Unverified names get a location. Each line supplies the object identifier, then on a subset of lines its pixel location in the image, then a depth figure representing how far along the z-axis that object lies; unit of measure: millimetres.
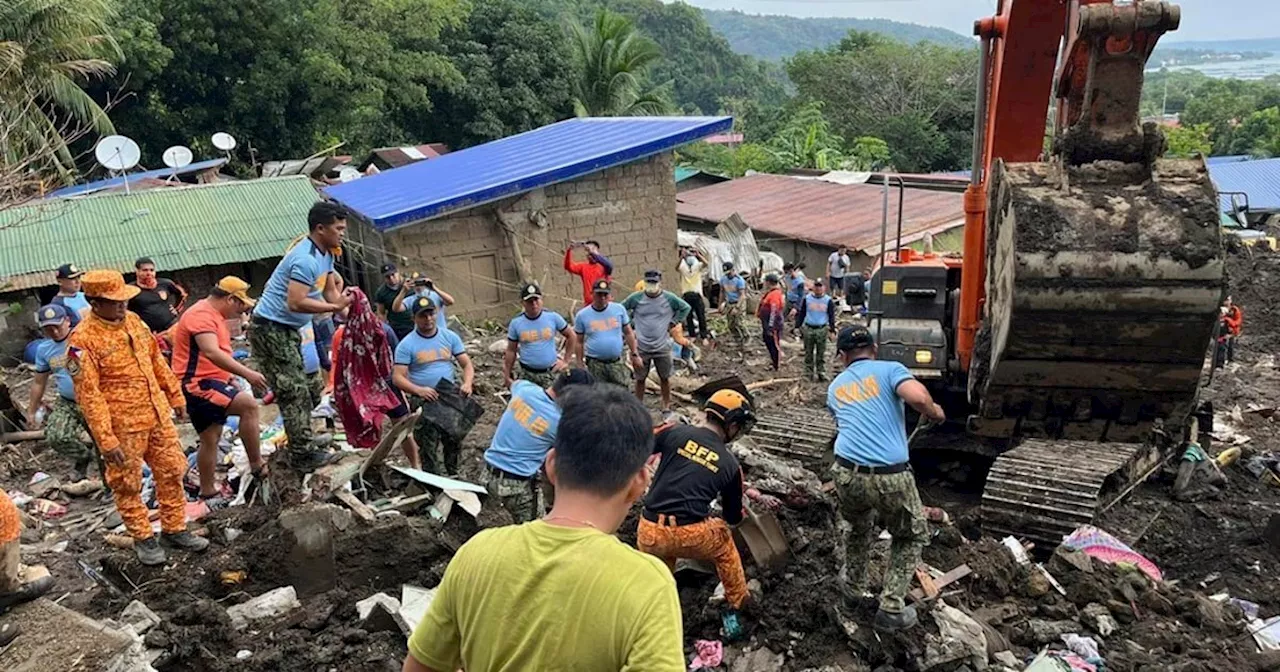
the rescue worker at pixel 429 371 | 6480
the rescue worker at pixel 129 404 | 4785
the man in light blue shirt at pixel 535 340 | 7590
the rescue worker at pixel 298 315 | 5352
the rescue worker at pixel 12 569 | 4207
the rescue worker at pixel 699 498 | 4527
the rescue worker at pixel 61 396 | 6914
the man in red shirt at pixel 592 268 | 10945
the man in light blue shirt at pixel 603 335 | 8102
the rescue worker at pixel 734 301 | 15242
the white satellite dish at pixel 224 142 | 19578
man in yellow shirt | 1842
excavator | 4168
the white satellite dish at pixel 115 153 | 16297
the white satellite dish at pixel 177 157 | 17734
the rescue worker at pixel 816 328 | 11594
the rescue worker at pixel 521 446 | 5320
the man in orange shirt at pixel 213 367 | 5531
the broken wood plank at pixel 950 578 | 4949
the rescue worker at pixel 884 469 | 4562
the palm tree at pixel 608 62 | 31750
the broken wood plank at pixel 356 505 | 5426
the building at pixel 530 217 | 13750
